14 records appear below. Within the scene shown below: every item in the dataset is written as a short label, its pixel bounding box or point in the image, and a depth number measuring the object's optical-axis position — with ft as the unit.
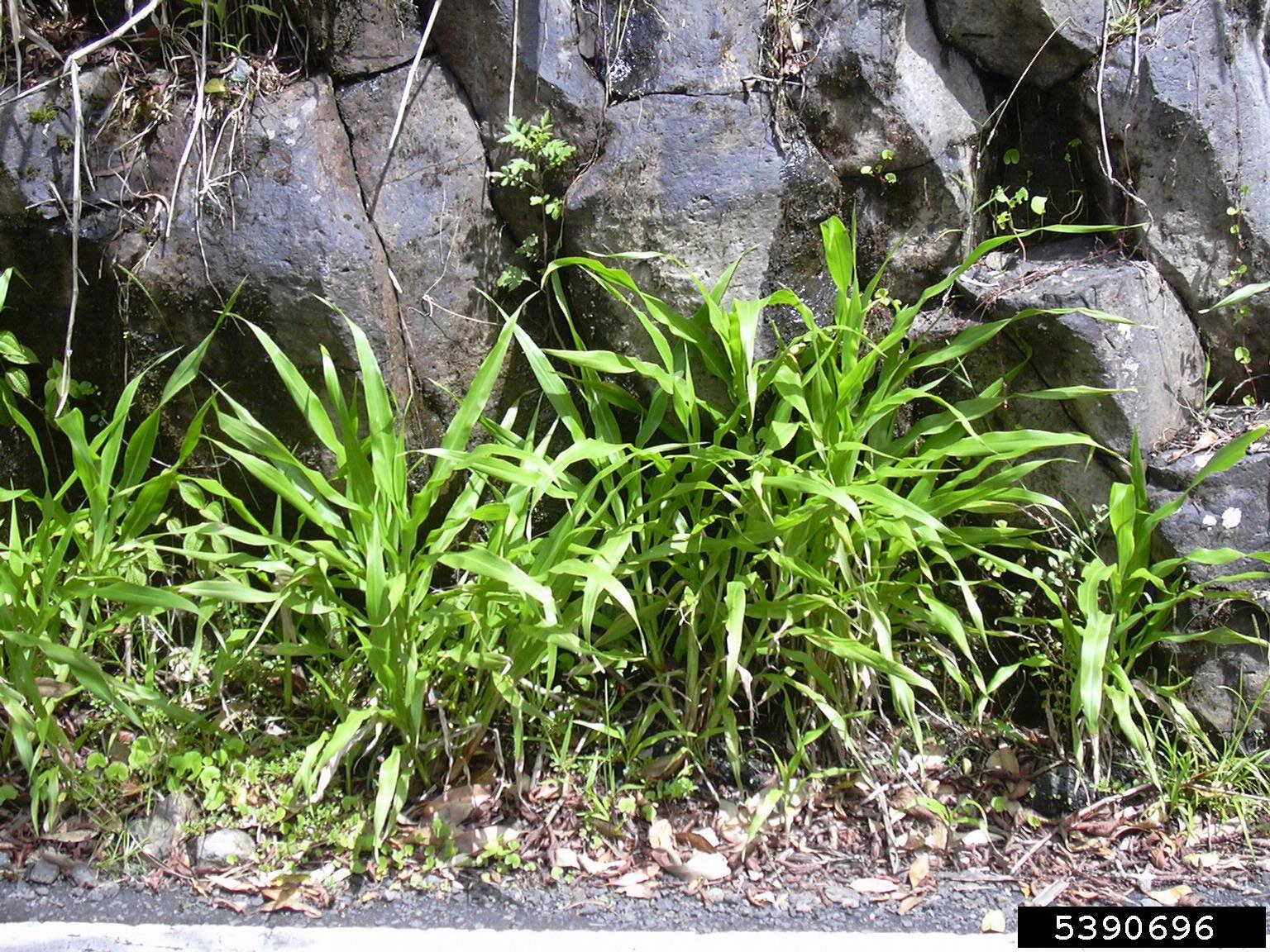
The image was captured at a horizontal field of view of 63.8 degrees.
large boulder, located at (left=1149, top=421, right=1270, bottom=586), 8.43
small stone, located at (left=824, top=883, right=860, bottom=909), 7.27
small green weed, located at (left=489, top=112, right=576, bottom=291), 8.91
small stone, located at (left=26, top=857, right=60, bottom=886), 7.45
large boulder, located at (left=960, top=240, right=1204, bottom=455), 8.64
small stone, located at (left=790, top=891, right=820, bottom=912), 7.22
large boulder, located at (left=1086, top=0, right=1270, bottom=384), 9.01
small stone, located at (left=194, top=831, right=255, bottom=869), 7.57
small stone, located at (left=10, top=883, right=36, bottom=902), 7.32
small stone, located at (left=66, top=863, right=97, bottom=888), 7.44
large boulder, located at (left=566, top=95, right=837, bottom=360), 8.83
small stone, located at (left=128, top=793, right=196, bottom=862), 7.70
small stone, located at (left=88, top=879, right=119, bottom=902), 7.34
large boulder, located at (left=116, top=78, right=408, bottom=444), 8.81
